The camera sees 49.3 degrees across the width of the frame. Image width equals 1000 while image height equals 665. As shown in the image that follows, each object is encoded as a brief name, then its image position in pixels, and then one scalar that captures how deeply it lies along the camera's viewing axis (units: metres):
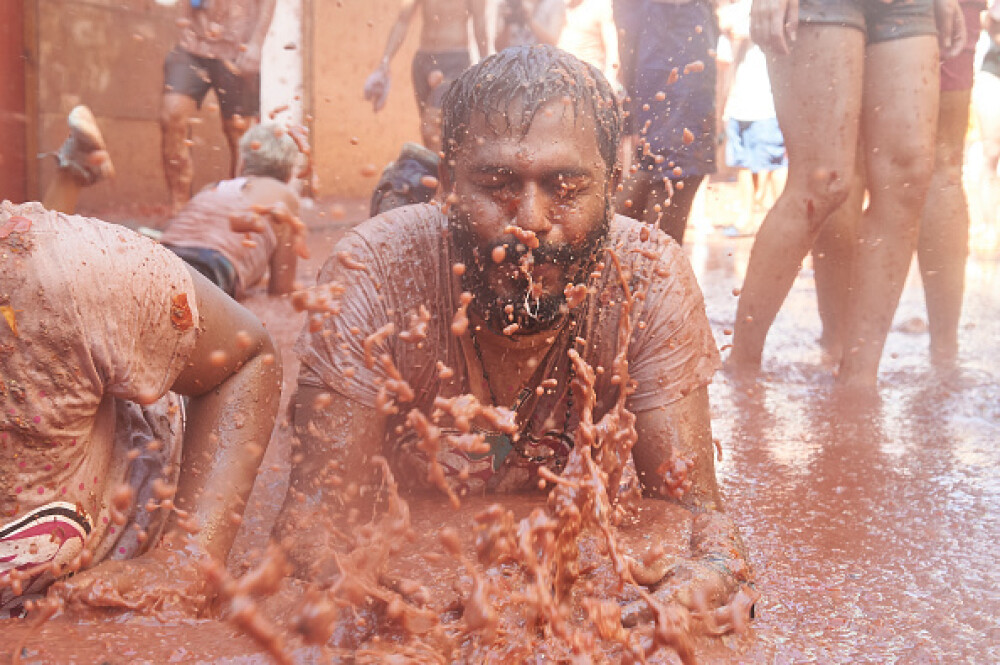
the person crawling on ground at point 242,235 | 4.65
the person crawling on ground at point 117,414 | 1.71
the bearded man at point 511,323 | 2.07
